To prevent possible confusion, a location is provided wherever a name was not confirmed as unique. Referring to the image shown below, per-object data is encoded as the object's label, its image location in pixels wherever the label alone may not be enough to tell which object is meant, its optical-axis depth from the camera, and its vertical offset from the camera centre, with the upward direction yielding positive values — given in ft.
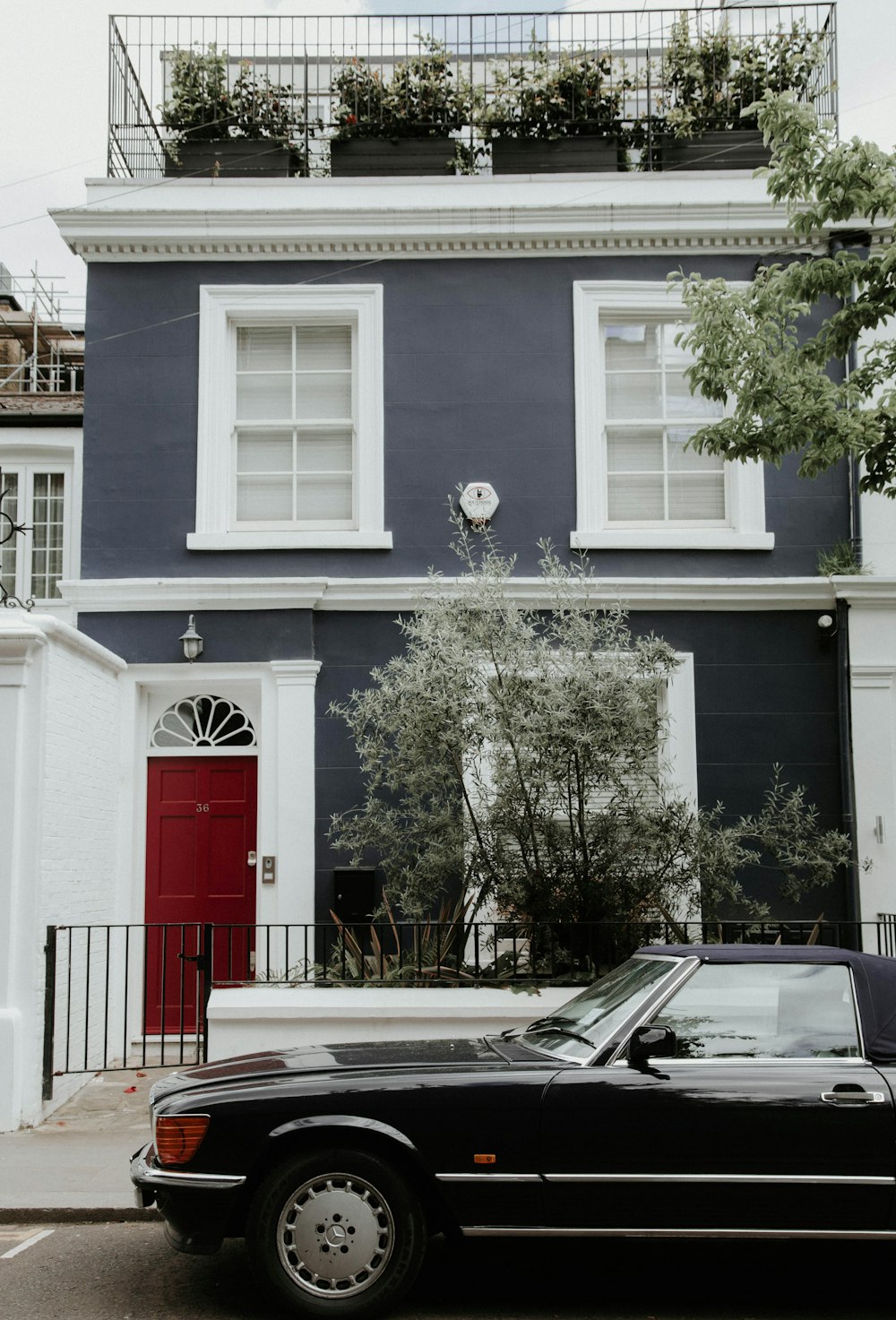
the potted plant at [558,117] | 39.01 +21.32
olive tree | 29.50 +1.23
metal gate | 29.40 -4.28
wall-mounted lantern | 36.55 +5.13
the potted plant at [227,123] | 39.01 +21.20
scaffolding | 57.98 +22.96
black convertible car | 16.57 -4.23
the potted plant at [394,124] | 39.22 +21.21
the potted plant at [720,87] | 38.86 +22.08
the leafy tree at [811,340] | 27.37 +10.75
